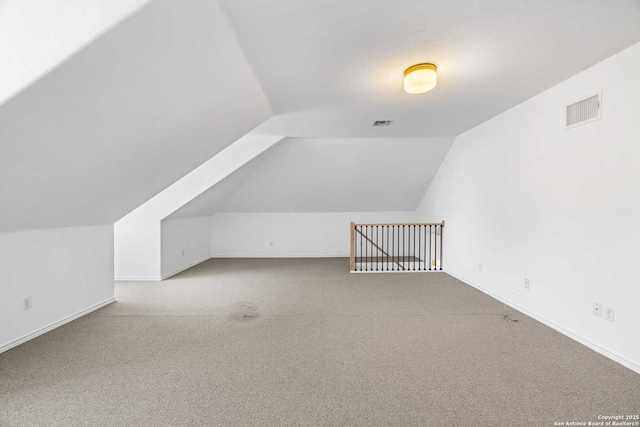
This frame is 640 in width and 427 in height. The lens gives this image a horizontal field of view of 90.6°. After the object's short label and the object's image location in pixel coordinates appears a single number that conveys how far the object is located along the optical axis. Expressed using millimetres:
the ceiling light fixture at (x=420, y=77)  2678
